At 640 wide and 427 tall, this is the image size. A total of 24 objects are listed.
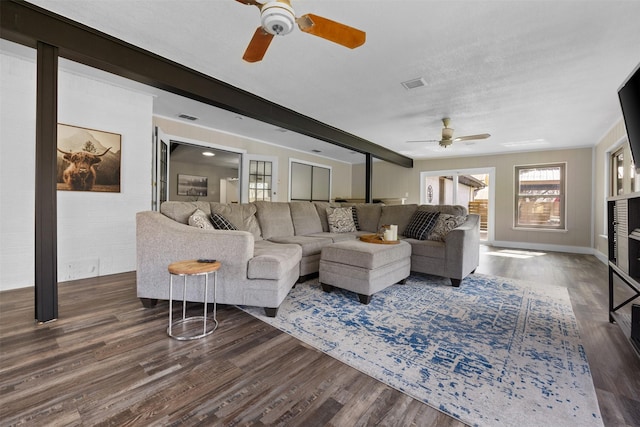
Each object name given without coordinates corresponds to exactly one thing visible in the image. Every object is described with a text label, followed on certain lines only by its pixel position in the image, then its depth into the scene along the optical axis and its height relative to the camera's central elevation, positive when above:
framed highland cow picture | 3.27 +0.62
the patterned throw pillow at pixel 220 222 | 2.92 -0.12
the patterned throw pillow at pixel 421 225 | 3.85 -0.18
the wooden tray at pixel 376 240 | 3.18 -0.33
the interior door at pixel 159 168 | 4.16 +0.65
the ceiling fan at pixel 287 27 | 1.57 +1.12
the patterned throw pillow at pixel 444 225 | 3.65 -0.17
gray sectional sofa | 2.33 -0.37
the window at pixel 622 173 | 4.15 +0.66
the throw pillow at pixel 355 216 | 4.87 -0.08
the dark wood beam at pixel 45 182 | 2.13 +0.21
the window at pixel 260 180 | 6.15 +0.70
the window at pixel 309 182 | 7.42 +0.85
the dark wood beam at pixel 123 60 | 2.07 +1.38
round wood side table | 1.95 -0.79
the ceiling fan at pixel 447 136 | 4.56 +1.26
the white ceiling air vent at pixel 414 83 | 3.21 +1.51
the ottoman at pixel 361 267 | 2.70 -0.56
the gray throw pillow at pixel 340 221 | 4.47 -0.15
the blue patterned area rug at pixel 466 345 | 1.35 -0.90
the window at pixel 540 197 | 6.53 +0.39
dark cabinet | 1.77 -0.21
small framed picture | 8.45 +0.78
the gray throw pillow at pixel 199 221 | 2.65 -0.10
